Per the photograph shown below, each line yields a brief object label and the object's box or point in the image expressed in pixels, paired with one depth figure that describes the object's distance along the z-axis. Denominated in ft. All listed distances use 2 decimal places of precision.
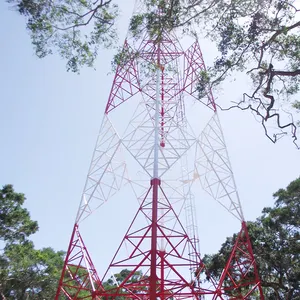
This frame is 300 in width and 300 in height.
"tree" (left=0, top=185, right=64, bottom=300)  58.44
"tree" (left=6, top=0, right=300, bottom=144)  28.14
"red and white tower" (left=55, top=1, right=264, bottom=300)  30.53
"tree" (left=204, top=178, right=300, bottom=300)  54.34
